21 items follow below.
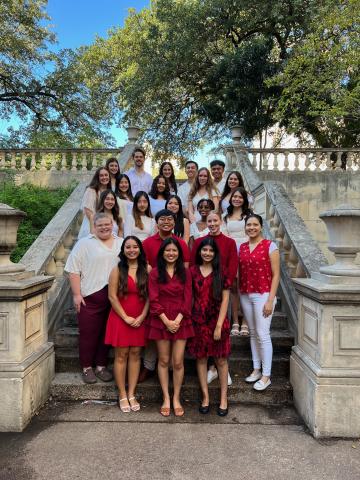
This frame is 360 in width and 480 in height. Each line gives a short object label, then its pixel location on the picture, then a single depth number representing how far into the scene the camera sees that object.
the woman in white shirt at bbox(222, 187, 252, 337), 4.48
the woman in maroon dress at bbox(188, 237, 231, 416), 3.59
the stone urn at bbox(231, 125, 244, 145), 11.32
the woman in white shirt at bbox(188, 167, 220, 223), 5.35
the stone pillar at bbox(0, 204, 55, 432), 3.36
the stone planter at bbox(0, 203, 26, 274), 3.48
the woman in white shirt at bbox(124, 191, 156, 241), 4.62
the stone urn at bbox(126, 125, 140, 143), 11.08
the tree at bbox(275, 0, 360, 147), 11.57
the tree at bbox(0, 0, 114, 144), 15.57
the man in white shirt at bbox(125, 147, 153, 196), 6.25
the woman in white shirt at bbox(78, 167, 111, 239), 4.92
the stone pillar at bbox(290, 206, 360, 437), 3.28
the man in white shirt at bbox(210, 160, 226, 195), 5.77
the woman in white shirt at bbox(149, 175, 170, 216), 5.30
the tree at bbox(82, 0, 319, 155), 15.19
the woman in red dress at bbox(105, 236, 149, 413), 3.62
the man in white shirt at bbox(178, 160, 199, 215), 5.84
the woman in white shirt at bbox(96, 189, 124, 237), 4.57
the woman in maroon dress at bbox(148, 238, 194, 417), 3.53
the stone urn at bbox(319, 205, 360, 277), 3.36
